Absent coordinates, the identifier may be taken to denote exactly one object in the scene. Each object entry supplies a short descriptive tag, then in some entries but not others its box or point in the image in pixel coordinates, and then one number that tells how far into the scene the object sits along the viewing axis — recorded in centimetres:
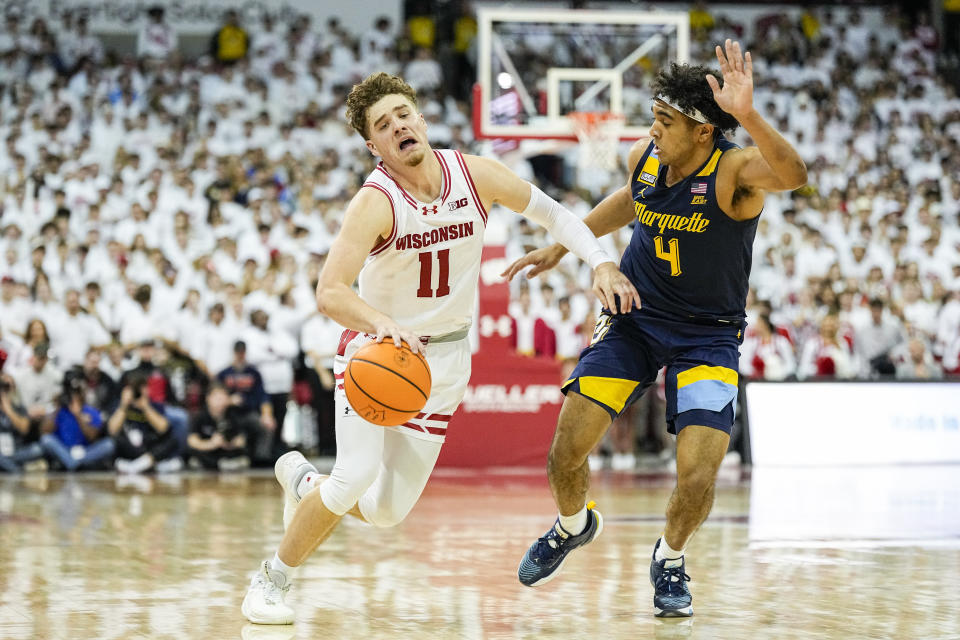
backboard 1473
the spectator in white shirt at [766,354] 1402
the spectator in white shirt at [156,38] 2062
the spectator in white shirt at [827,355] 1428
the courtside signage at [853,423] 1338
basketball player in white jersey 495
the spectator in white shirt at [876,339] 1484
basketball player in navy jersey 529
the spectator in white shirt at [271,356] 1348
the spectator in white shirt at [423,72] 2050
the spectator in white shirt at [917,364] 1443
